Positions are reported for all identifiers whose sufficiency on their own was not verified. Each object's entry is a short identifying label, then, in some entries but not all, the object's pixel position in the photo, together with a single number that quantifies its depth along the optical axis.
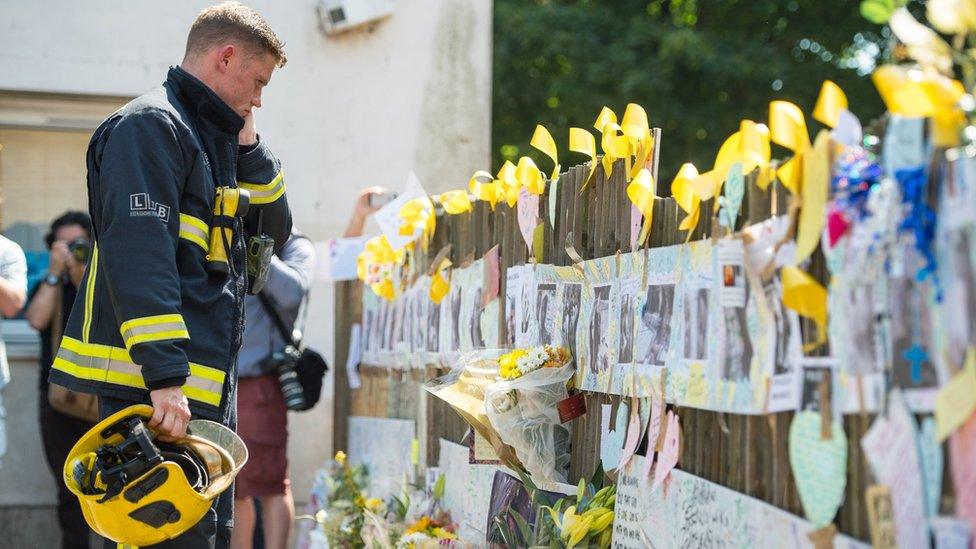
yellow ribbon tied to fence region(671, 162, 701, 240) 6.32
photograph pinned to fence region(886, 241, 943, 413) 4.58
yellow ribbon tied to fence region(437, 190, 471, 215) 10.34
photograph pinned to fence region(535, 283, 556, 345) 8.45
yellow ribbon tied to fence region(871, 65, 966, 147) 4.50
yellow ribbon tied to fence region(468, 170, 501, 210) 9.69
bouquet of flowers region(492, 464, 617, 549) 7.28
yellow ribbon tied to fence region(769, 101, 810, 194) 5.35
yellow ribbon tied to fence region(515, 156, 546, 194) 8.71
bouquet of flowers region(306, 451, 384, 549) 10.98
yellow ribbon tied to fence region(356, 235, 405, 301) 12.03
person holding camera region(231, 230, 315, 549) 12.02
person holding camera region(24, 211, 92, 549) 13.94
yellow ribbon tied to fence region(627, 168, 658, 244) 6.90
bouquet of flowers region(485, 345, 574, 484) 7.87
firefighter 7.06
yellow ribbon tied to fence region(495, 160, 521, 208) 9.17
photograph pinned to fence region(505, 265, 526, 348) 9.03
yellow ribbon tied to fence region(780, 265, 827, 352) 5.18
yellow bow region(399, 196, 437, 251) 11.10
